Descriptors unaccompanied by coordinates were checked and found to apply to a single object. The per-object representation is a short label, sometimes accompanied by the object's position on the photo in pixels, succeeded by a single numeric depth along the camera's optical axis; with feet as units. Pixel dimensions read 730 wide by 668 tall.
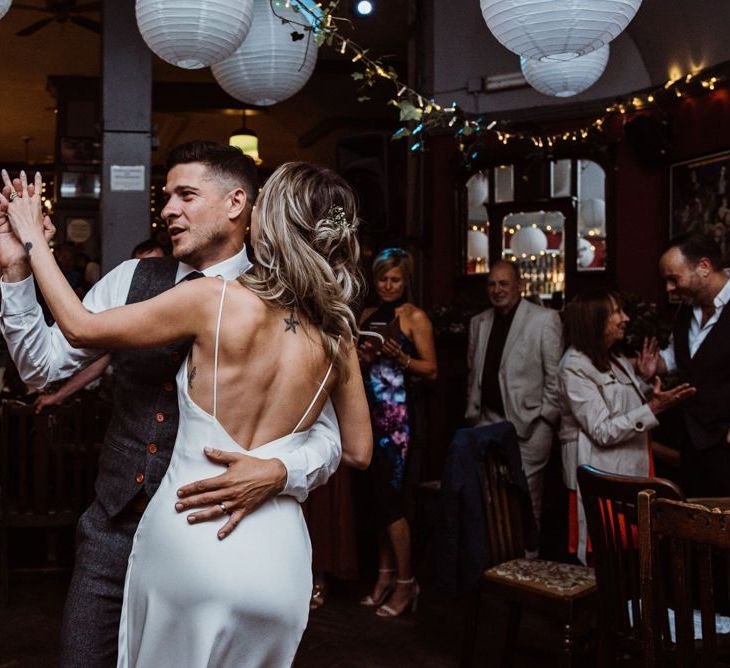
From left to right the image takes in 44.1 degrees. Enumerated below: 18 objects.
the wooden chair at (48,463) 13.01
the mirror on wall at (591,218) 26.09
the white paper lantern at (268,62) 12.30
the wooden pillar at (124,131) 17.26
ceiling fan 23.45
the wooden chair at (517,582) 9.47
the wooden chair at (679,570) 6.11
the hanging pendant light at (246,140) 34.68
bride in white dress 5.06
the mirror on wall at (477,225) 27.66
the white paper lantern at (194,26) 10.01
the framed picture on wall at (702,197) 21.35
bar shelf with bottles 28.27
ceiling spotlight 21.58
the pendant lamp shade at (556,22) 9.07
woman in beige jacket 11.78
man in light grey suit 15.71
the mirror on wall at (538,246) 28.12
